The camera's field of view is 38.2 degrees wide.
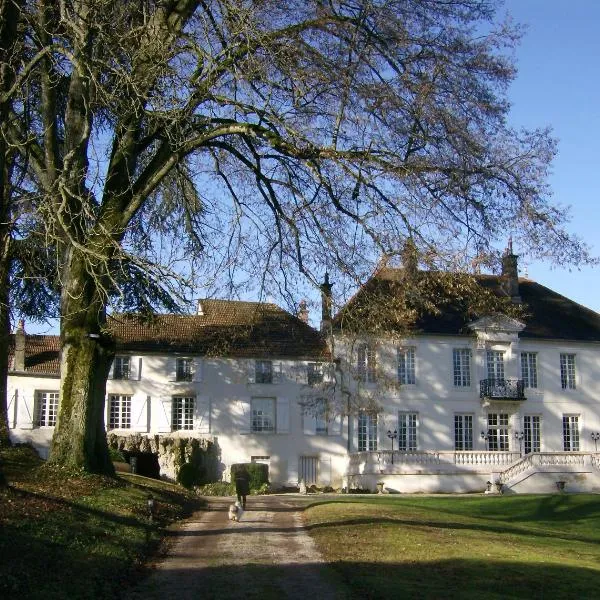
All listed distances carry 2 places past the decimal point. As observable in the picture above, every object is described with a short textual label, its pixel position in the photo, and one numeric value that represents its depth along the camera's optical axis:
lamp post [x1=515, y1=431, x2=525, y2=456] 42.44
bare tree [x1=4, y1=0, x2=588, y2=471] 15.21
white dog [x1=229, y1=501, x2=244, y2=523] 17.14
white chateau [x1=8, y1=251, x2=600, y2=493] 38.75
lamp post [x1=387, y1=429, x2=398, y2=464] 40.69
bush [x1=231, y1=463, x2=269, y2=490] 36.62
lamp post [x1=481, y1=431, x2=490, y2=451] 42.22
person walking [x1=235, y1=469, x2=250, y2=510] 19.30
